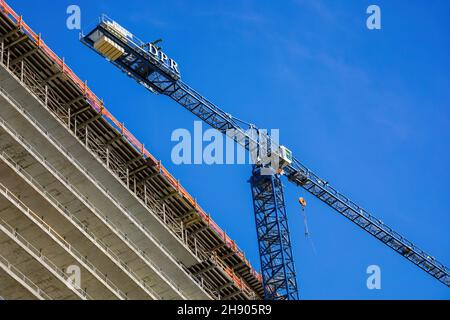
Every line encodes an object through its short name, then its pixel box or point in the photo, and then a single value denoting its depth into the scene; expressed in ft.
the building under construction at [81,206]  152.97
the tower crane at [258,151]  216.74
